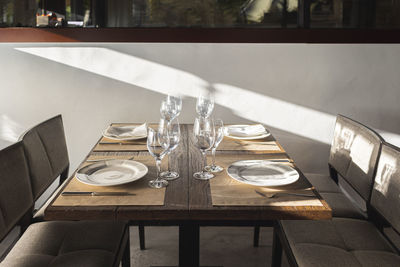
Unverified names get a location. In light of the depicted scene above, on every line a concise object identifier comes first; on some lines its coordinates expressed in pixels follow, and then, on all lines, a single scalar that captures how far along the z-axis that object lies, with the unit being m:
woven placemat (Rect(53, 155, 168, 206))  1.27
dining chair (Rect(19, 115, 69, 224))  1.79
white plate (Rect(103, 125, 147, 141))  2.01
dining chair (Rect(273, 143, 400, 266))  1.51
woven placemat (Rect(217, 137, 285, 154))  1.88
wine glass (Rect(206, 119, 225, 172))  1.58
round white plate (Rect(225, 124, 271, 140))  2.04
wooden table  1.23
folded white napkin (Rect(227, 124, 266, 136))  2.13
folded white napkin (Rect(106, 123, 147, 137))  2.10
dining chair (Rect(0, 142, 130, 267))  1.47
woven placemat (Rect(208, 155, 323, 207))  1.28
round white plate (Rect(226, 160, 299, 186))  1.44
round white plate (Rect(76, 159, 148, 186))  1.43
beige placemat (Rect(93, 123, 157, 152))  1.87
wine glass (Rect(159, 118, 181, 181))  1.49
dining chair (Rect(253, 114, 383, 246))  1.81
